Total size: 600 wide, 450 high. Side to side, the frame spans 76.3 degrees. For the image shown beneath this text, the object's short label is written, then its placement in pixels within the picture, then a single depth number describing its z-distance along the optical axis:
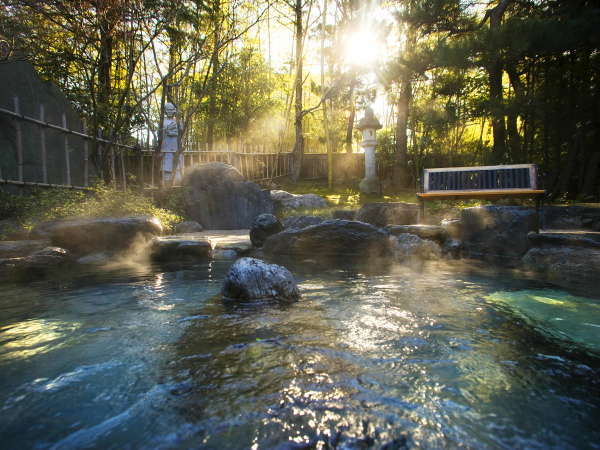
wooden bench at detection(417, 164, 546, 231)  7.19
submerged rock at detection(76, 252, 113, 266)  5.82
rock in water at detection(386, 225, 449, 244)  6.86
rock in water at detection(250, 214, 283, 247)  7.55
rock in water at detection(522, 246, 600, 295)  4.62
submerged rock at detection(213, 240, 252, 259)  6.55
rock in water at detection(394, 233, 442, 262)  6.35
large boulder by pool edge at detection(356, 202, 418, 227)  8.60
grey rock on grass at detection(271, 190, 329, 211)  12.54
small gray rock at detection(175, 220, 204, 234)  9.09
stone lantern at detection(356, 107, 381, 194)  15.03
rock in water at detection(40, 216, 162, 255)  6.00
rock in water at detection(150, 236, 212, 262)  6.18
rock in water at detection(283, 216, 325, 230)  7.69
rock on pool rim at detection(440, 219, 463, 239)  7.29
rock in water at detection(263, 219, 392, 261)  6.61
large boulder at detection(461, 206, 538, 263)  6.21
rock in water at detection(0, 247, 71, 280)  4.86
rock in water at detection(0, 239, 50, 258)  5.12
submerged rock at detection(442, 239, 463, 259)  6.47
